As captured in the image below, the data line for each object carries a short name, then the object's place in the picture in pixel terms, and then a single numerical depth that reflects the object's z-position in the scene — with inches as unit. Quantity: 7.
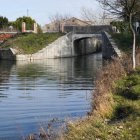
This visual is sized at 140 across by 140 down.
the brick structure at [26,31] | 3159.9
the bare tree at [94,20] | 4216.0
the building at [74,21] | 4616.1
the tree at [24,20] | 3664.9
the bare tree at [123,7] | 1056.2
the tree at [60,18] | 5054.1
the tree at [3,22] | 3663.9
